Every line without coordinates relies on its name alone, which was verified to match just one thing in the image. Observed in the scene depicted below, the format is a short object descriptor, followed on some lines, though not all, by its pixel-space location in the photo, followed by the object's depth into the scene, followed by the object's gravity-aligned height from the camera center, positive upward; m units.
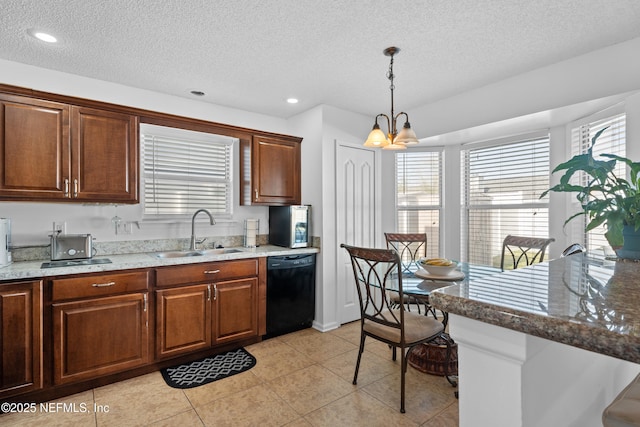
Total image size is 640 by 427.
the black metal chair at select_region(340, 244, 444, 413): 2.17 -0.83
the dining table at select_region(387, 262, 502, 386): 2.32 -0.65
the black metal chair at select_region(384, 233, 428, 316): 3.02 -0.43
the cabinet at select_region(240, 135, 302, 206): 3.65 +0.50
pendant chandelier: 2.50 +0.59
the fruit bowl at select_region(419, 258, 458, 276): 2.38 -0.40
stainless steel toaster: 2.63 -0.28
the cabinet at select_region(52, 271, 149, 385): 2.32 -0.86
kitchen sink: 3.21 -0.41
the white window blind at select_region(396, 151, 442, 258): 4.18 +0.25
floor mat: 2.58 -1.35
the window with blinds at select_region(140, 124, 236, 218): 3.29 +0.45
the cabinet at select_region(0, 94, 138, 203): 2.39 +0.48
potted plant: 1.26 +0.03
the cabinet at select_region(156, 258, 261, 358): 2.74 -0.85
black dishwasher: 3.40 -0.88
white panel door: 3.82 +0.04
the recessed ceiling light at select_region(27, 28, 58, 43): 2.21 +1.24
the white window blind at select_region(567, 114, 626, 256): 2.59 +0.58
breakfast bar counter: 0.56 -0.24
